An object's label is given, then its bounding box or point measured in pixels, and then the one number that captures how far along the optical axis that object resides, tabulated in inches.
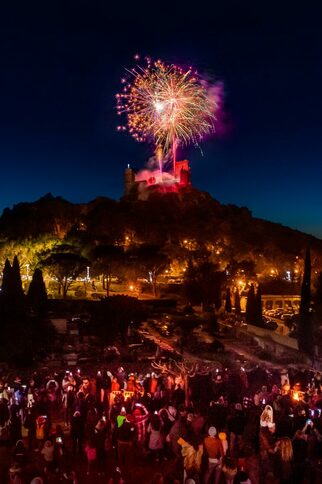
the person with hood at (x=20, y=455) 269.3
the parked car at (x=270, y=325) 1093.5
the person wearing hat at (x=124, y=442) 339.6
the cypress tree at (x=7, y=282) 976.3
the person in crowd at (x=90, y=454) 339.0
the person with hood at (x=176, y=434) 342.0
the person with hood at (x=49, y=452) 317.1
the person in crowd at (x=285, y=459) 307.0
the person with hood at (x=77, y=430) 366.6
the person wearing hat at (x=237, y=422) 366.6
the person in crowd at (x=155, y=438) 349.7
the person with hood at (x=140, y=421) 378.6
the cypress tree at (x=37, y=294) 1115.3
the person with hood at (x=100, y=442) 344.5
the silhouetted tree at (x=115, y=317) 898.1
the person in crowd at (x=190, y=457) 298.0
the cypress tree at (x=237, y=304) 1313.1
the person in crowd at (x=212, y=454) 290.2
